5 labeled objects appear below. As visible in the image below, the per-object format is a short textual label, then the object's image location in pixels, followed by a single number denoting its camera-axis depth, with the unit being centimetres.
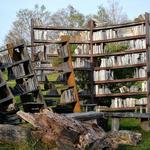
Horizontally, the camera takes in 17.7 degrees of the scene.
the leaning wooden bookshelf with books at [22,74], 1285
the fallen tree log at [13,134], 883
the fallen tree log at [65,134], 865
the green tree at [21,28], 4984
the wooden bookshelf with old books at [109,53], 1672
